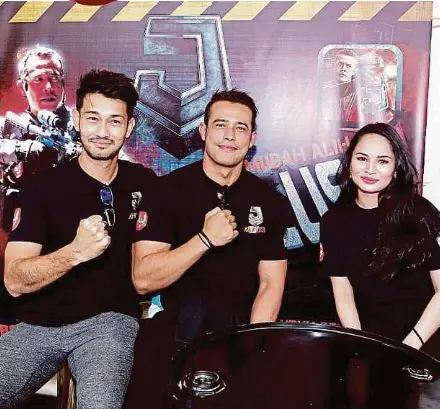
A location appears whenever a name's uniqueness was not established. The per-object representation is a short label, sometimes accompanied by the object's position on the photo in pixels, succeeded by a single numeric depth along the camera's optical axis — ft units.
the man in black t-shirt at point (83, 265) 5.93
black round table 3.84
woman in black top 7.13
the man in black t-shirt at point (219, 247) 6.93
